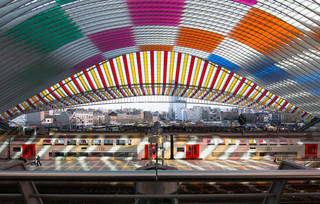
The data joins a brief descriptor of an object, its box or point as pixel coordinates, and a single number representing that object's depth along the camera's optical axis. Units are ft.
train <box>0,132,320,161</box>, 83.46
